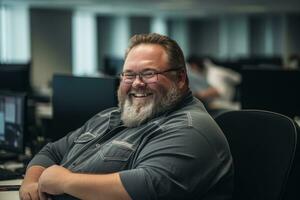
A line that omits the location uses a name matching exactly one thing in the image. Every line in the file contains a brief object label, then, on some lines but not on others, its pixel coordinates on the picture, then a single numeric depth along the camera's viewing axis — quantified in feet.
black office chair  8.40
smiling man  7.88
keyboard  11.47
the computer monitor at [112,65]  33.94
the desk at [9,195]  9.87
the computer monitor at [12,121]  12.96
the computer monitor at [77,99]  12.13
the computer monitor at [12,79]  16.47
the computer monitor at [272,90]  17.59
